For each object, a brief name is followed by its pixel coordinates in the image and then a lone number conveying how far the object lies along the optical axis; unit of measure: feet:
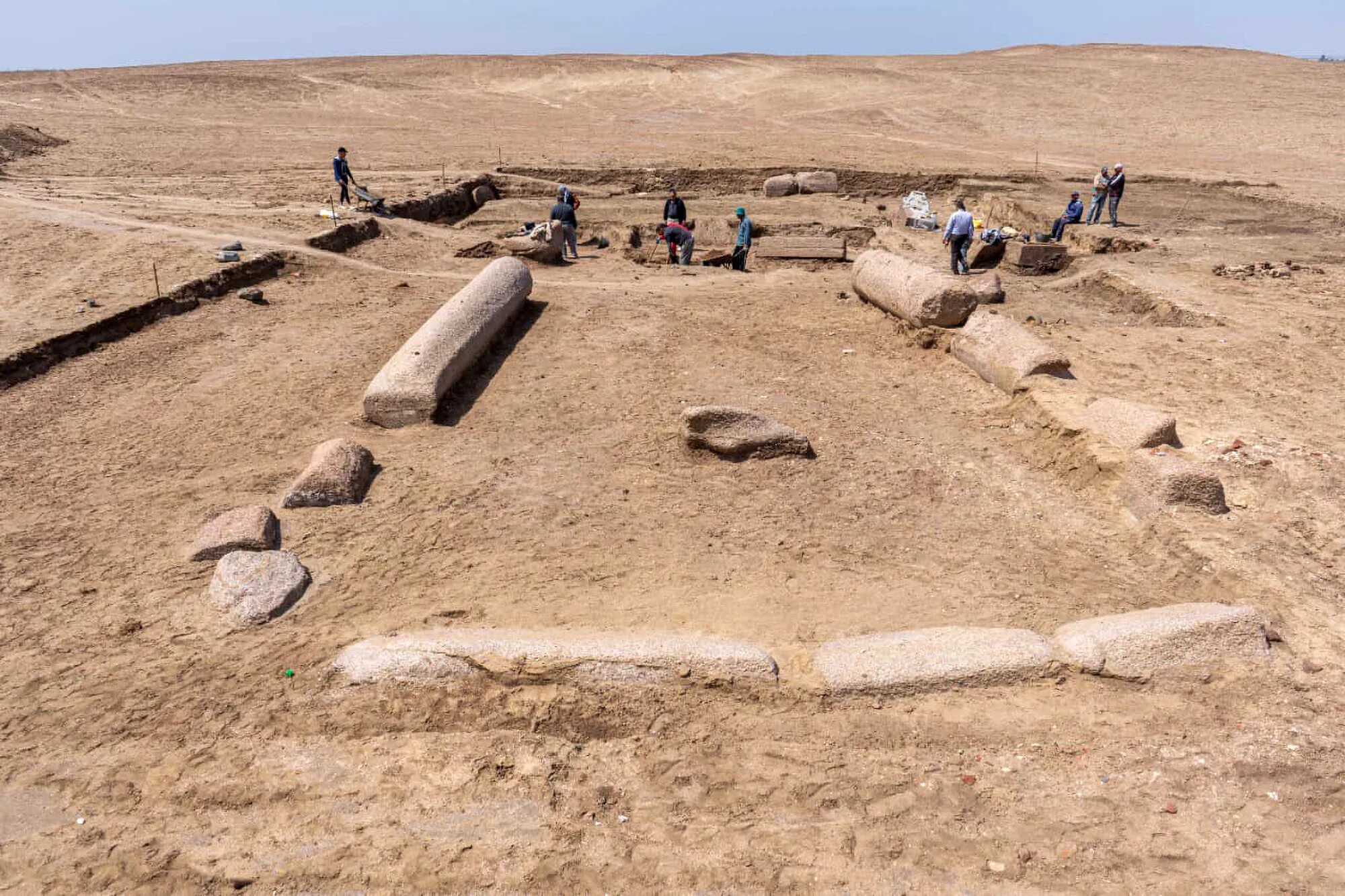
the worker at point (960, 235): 41.68
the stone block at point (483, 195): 63.67
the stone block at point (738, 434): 22.27
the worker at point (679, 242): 45.65
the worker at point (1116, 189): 49.90
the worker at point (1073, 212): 50.75
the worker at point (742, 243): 44.16
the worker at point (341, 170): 50.65
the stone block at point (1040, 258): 44.29
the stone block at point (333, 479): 19.63
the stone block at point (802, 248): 46.96
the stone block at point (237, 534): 17.71
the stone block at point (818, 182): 67.31
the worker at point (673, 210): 47.62
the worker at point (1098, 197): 51.39
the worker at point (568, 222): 46.60
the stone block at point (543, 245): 44.11
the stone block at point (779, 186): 66.54
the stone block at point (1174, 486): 19.02
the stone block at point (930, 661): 14.17
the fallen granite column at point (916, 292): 31.09
